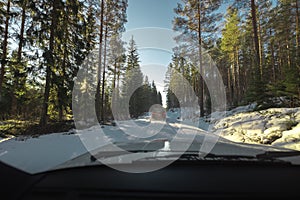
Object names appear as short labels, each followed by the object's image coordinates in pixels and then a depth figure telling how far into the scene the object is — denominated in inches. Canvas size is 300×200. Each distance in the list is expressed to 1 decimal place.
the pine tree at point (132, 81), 1301.7
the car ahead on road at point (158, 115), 727.7
